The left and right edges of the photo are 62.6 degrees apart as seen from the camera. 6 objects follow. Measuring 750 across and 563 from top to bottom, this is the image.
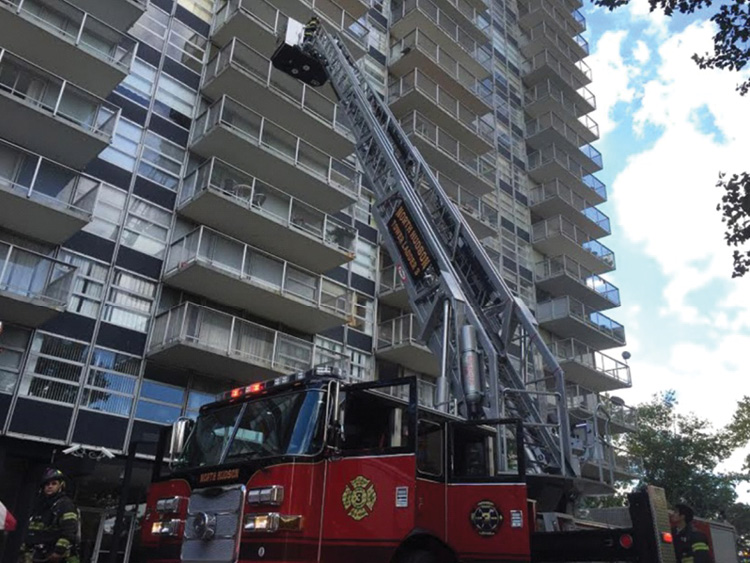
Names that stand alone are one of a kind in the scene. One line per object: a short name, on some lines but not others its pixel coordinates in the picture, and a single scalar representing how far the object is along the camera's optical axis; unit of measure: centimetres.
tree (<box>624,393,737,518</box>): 2772
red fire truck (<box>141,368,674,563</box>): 593
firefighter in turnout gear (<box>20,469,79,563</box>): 690
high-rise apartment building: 1488
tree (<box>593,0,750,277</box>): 1091
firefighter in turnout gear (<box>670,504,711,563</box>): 805
